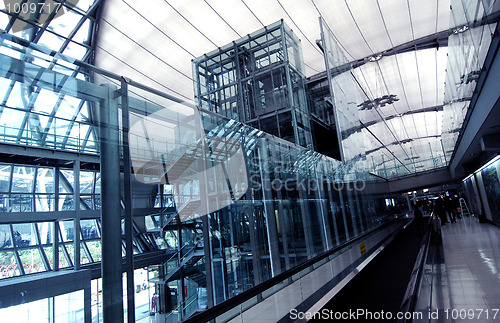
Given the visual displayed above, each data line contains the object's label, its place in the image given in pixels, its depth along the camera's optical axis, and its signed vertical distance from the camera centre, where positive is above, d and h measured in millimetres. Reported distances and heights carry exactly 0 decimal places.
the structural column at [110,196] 2995 +399
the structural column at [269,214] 6385 +55
